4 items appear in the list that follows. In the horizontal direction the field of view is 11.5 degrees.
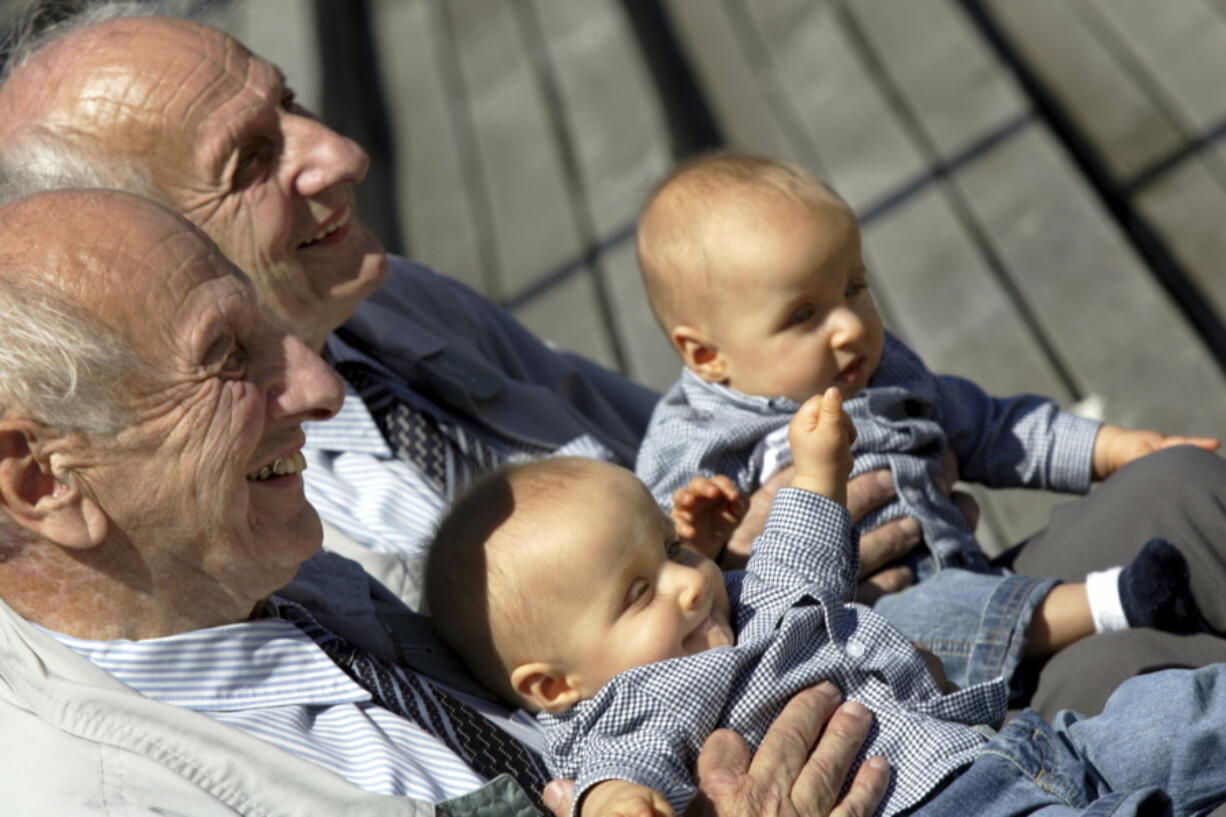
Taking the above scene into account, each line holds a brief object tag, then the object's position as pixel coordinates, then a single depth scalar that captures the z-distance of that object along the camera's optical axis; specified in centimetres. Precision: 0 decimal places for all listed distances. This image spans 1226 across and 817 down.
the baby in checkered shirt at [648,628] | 287
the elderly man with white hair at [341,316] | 301
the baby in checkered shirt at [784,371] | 307
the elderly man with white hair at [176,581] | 281
